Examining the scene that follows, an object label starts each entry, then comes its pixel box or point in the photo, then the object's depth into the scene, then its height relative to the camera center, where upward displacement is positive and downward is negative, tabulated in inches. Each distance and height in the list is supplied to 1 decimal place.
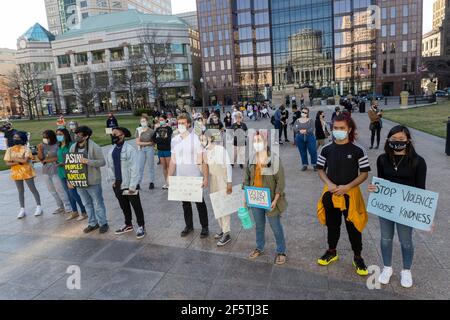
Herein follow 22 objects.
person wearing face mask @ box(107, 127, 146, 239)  223.3 -42.4
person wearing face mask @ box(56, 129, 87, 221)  266.4 -51.0
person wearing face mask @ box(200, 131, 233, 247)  200.5 -40.6
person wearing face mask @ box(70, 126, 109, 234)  235.5 -46.0
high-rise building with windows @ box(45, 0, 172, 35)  4375.0 +1459.2
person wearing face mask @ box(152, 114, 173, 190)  344.5 -35.0
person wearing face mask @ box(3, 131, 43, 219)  282.8 -37.4
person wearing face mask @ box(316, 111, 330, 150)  427.0 -41.3
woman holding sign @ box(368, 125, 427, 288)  142.3 -37.6
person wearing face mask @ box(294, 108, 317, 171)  390.0 -44.5
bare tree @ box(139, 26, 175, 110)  2109.0 +407.7
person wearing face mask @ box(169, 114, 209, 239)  211.2 -35.5
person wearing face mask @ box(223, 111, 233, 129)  690.2 -36.9
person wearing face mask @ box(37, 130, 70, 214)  283.0 -39.3
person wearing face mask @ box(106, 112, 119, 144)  640.7 -19.2
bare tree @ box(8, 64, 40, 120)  2392.0 +295.5
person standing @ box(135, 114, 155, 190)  367.9 -37.5
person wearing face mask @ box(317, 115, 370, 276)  156.5 -41.2
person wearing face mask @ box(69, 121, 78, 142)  411.3 -12.7
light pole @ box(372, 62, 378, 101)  2874.0 +130.3
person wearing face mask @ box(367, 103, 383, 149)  481.7 -41.2
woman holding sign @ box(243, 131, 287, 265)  170.9 -41.3
